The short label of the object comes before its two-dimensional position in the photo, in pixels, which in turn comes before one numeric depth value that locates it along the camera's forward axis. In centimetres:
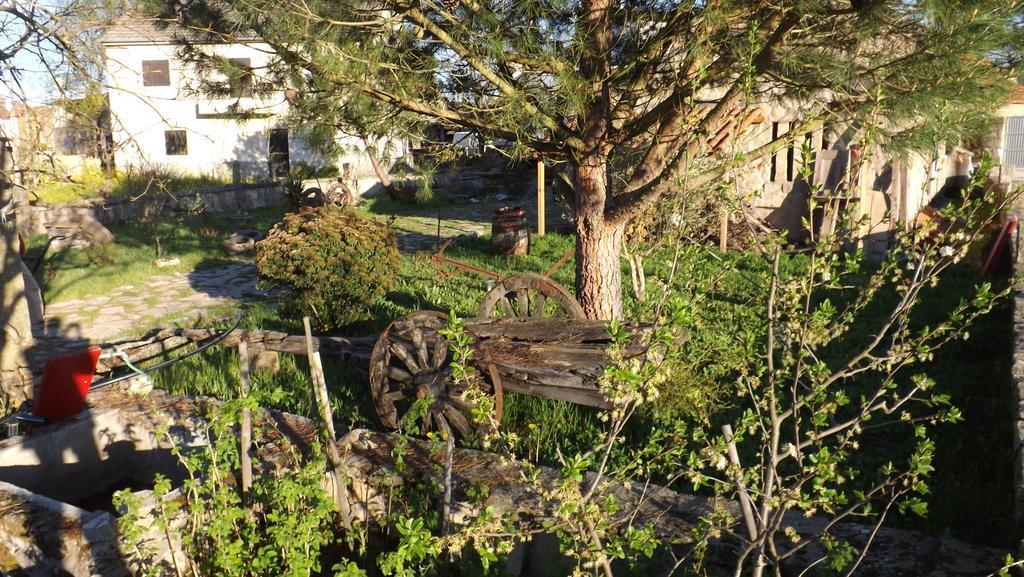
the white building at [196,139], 2472
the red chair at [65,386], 491
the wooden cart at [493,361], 491
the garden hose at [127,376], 475
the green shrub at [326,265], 752
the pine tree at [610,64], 432
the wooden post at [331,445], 370
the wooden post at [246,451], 366
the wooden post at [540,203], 1351
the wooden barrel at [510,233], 1192
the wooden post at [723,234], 1127
